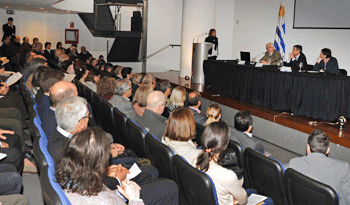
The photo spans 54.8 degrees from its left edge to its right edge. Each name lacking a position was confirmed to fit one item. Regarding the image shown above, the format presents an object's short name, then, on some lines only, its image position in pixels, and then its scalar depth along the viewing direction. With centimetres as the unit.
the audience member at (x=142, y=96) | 402
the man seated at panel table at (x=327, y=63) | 612
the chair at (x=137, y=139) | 293
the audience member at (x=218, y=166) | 222
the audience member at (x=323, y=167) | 247
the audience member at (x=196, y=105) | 415
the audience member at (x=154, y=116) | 342
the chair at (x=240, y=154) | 288
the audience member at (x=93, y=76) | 617
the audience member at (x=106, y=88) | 507
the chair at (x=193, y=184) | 203
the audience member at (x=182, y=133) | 272
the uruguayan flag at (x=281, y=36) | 1006
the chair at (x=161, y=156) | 247
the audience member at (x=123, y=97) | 441
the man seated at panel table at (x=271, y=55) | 767
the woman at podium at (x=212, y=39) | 1000
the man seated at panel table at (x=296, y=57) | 710
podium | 919
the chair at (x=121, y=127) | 345
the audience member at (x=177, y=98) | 452
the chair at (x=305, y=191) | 205
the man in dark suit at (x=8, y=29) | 1429
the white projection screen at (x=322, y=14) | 891
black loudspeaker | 1366
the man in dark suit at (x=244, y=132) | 322
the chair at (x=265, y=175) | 246
